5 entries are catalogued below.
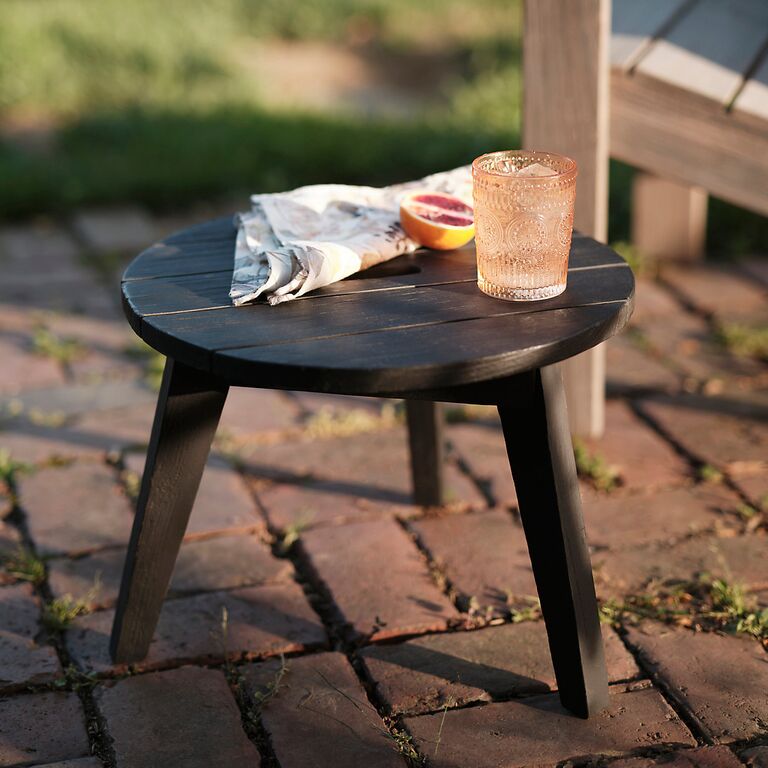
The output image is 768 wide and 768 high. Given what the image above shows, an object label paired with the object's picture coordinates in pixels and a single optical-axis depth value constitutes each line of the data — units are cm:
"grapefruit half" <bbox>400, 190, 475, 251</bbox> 191
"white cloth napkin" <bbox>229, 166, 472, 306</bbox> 175
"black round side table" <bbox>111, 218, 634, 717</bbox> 155
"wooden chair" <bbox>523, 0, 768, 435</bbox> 244
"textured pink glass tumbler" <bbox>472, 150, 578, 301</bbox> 169
